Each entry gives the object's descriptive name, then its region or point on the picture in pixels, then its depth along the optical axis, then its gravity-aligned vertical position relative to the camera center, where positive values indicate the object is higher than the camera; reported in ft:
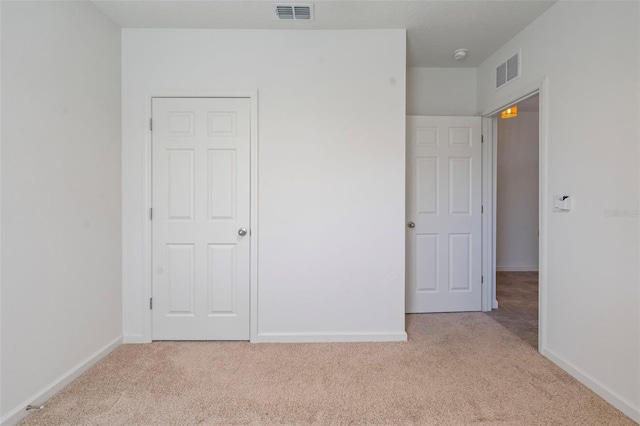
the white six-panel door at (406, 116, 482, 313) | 10.00 -0.01
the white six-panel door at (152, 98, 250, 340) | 7.95 -0.30
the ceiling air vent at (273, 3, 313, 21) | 6.94 +4.94
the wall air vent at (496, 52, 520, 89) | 8.16 +4.14
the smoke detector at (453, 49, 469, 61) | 9.00 +4.95
